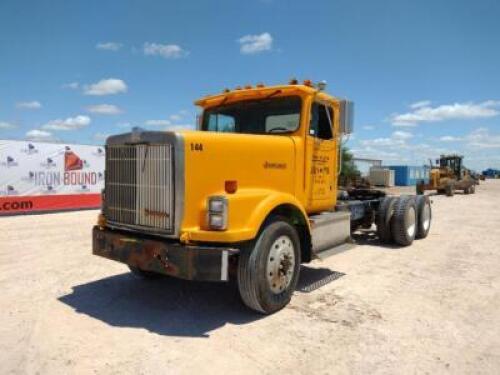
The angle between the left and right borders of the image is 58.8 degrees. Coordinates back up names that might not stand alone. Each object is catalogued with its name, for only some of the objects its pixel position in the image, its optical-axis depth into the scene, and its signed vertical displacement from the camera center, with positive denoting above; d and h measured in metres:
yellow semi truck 4.50 -0.29
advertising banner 14.81 -0.40
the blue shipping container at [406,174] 54.81 -0.48
